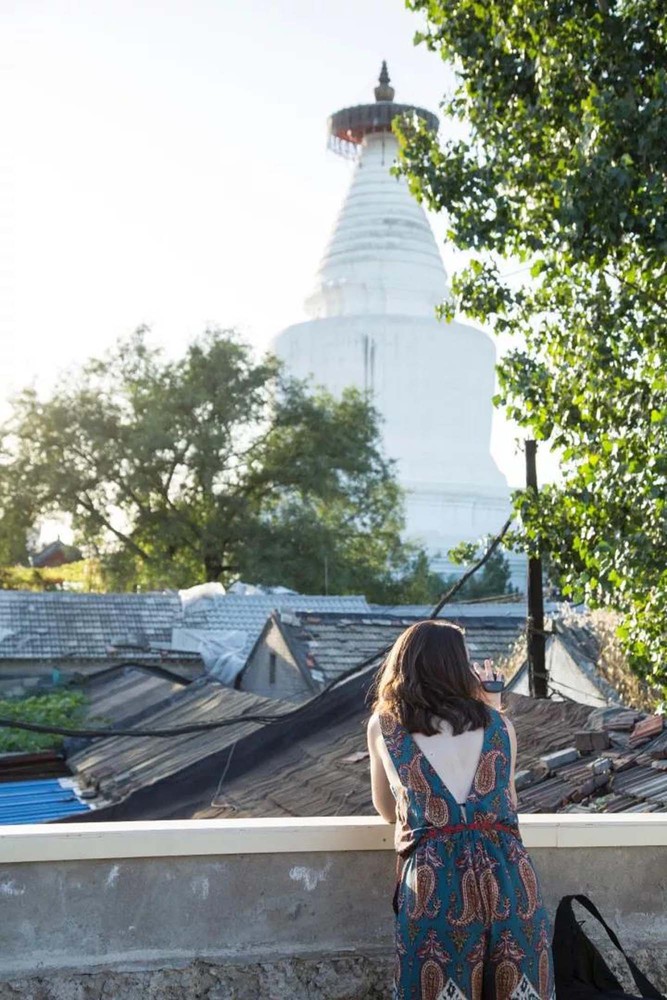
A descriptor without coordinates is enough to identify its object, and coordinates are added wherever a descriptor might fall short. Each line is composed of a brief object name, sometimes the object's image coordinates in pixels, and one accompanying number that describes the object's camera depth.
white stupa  46.06
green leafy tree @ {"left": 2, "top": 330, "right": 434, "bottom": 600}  31.19
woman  3.24
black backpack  3.67
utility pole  10.70
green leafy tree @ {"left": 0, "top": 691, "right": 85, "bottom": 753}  14.13
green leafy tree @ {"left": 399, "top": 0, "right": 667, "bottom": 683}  7.12
